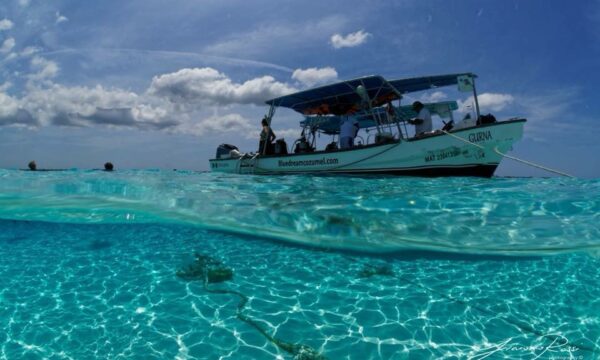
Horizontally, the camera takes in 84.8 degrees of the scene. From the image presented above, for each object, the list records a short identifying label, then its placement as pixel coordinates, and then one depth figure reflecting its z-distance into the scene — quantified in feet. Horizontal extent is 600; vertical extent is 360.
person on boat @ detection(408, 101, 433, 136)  45.55
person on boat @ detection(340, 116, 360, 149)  51.03
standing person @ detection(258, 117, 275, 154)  59.62
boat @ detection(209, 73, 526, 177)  41.39
